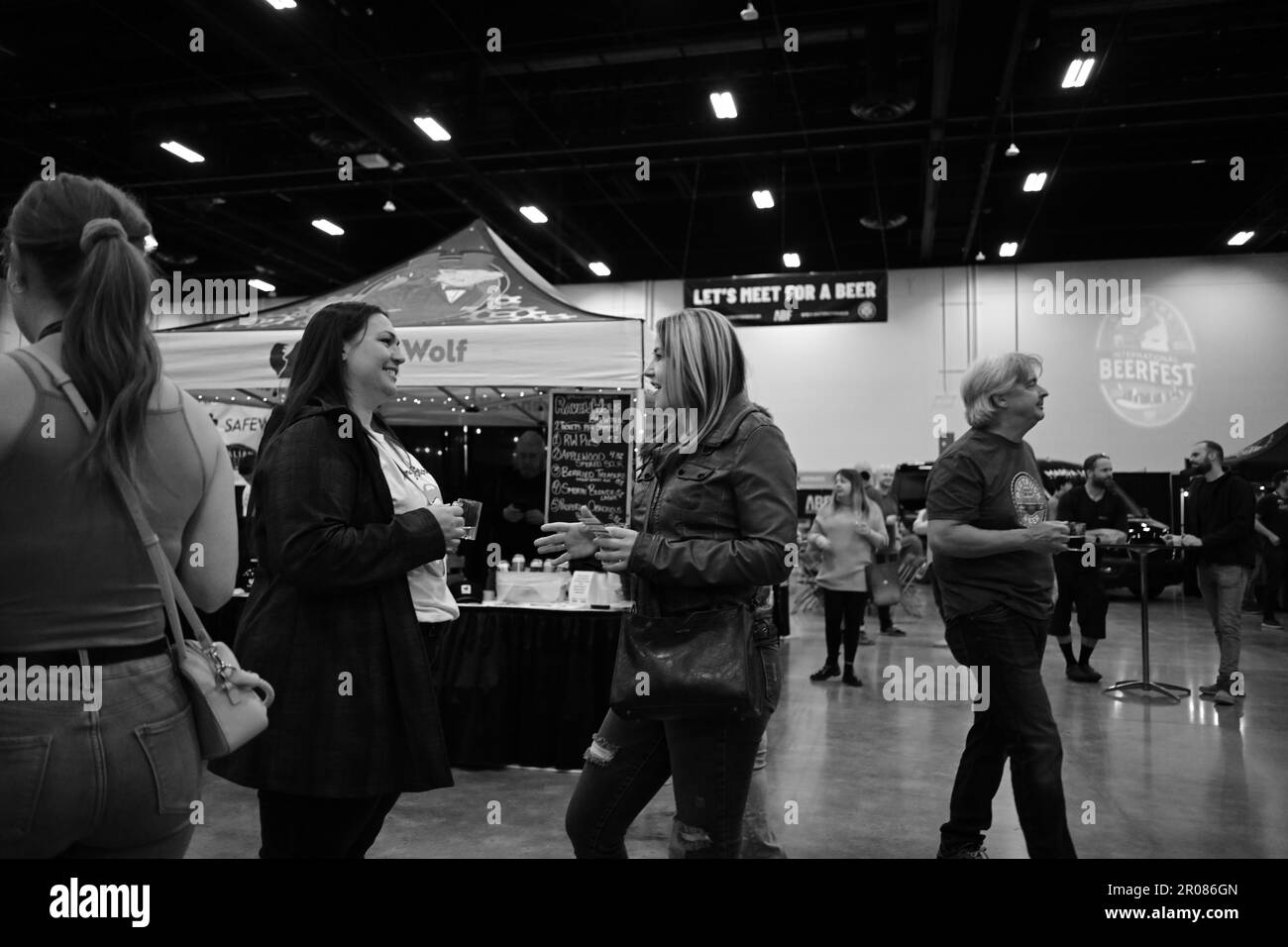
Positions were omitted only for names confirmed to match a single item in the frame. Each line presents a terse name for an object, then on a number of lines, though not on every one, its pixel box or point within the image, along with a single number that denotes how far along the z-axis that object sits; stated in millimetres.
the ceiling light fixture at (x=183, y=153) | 10500
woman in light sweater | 6582
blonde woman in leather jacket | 1774
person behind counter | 5348
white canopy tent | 4465
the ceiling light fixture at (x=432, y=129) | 9344
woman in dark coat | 1620
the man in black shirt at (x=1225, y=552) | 5953
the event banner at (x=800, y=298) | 9000
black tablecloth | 4105
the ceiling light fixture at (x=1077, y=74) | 8594
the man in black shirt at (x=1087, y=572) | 6770
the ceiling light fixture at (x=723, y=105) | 9016
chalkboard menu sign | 5125
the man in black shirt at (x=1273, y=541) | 9969
